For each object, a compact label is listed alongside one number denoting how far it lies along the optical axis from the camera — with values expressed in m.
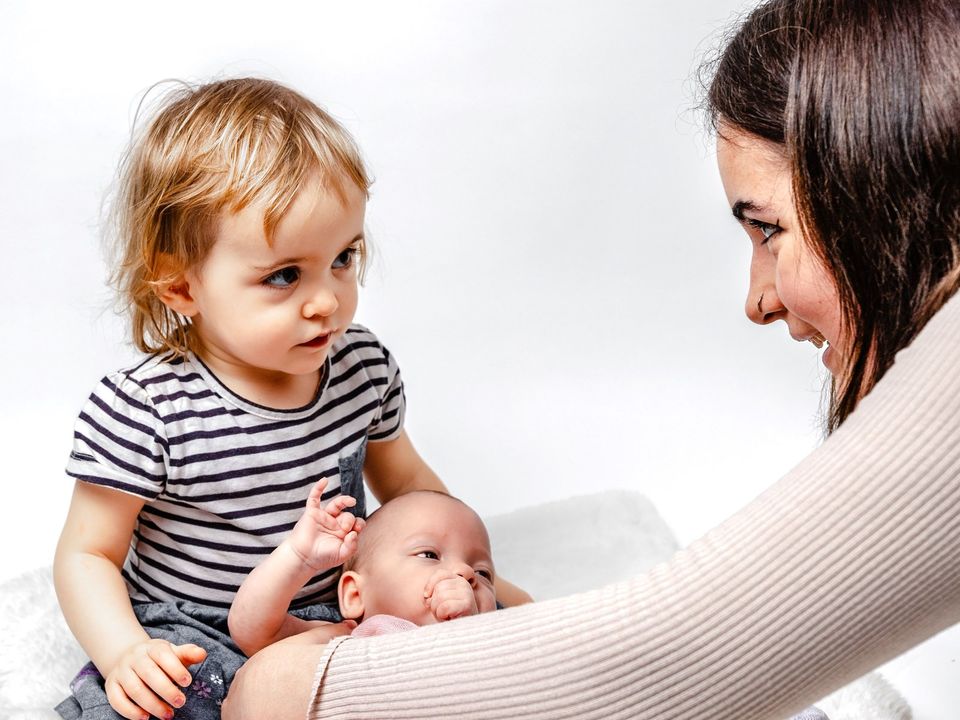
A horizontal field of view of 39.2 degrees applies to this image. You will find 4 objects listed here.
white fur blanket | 1.75
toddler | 1.53
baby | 1.55
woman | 1.11
